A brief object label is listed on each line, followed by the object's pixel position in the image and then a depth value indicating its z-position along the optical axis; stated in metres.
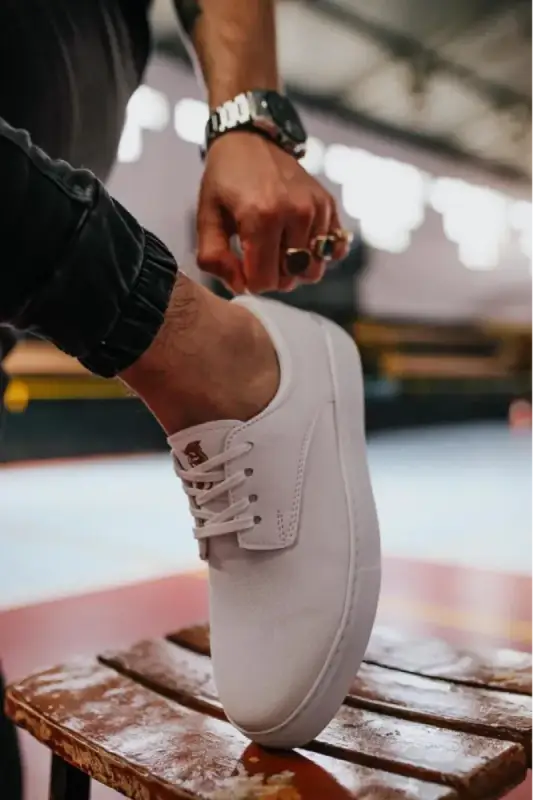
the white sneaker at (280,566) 0.58
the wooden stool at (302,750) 0.54
